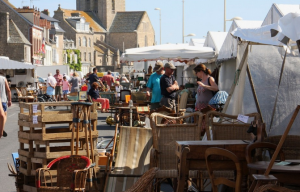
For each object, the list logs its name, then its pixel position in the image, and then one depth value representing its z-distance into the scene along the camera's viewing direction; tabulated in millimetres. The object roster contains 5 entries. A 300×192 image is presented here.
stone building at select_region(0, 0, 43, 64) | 68375
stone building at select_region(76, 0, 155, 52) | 156875
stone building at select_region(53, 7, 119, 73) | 130125
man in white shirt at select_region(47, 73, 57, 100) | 32594
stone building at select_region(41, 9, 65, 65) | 83375
